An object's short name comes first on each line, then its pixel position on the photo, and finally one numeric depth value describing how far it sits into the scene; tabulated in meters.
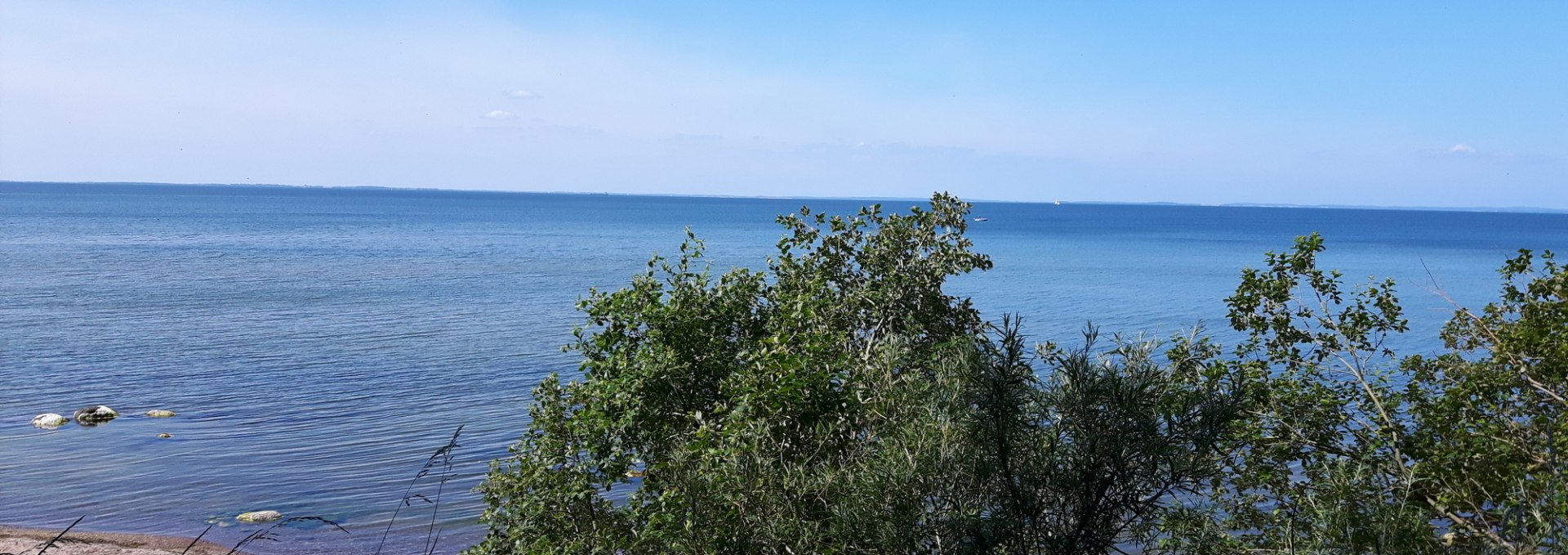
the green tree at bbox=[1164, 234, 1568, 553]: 9.51
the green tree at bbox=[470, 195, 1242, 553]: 6.79
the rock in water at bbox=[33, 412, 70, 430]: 29.01
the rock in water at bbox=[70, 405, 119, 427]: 29.55
